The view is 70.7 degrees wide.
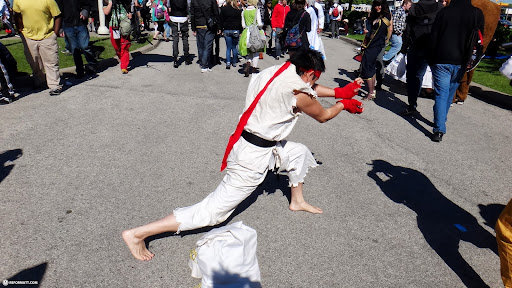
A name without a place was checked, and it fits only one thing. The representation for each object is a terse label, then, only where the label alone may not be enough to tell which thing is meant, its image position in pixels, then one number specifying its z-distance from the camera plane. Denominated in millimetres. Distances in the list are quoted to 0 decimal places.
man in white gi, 2885
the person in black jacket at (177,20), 9227
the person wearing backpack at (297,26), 8234
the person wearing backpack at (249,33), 8891
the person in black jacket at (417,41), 6812
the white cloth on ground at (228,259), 2449
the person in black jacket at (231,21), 9203
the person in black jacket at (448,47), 5422
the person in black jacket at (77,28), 7766
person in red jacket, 11289
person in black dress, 7051
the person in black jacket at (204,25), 8866
